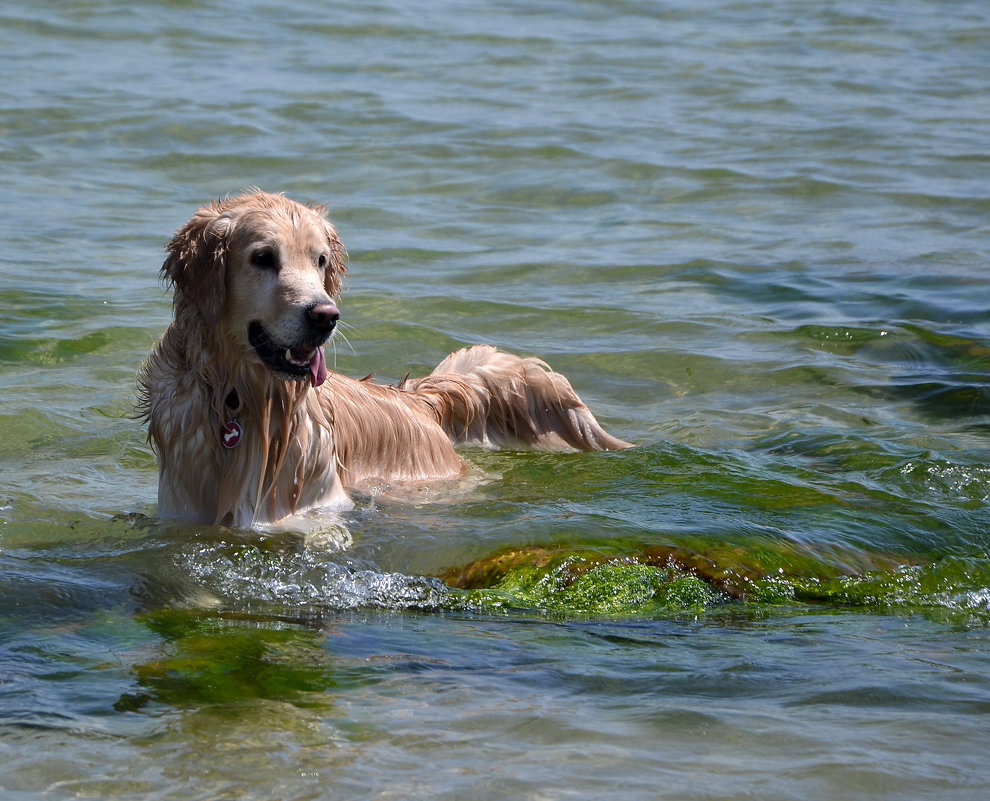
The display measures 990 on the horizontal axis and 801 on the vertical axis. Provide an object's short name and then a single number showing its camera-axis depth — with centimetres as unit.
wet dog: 1309
